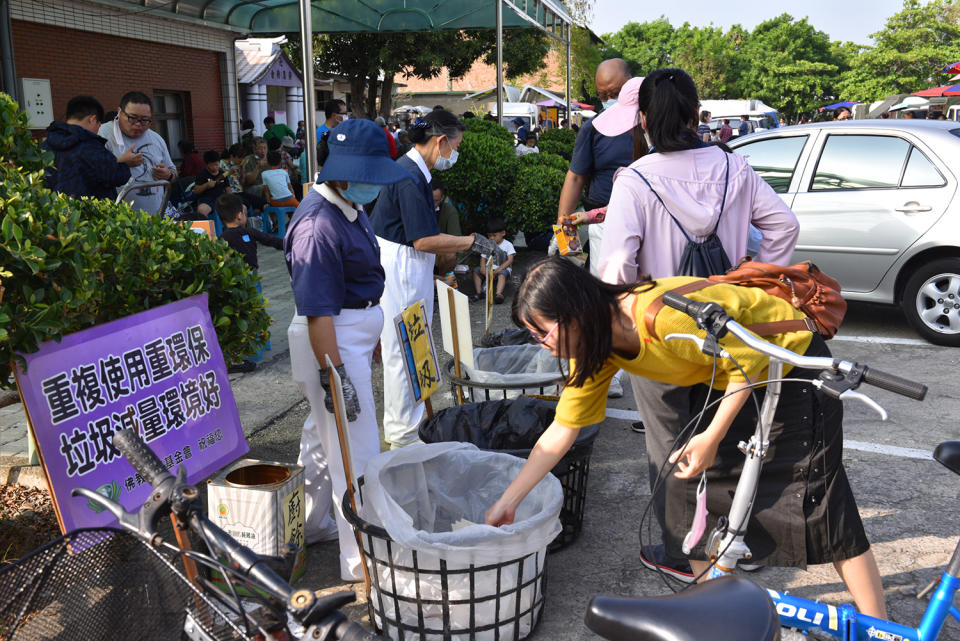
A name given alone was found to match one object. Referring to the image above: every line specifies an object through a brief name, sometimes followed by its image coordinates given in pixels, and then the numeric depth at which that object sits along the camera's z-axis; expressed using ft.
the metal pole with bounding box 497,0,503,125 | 36.85
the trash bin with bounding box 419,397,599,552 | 11.42
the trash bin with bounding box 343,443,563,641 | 8.20
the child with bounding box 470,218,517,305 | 27.84
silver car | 20.34
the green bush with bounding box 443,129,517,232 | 30.19
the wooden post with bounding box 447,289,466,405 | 12.88
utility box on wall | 35.45
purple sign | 8.81
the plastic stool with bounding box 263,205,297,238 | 38.86
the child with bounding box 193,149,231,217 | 33.45
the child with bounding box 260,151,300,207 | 38.11
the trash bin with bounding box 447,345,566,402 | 12.86
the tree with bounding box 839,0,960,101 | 200.13
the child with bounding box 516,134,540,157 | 47.89
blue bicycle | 4.97
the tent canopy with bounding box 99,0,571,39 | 39.14
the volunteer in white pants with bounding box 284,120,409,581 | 9.95
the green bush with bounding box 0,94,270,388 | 8.43
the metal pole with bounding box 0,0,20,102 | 27.99
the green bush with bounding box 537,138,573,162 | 44.68
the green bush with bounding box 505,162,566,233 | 31.60
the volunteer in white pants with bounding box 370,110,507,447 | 14.17
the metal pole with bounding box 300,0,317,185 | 18.62
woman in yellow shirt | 7.05
